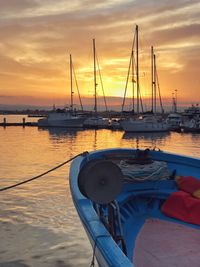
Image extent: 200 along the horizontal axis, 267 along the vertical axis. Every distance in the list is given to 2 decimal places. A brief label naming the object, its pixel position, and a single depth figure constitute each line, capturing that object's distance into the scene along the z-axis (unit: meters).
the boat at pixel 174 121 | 37.31
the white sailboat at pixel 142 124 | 34.01
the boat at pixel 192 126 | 35.96
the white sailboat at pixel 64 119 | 42.76
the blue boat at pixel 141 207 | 3.20
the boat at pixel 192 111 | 51.33
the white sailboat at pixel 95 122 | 42.60
